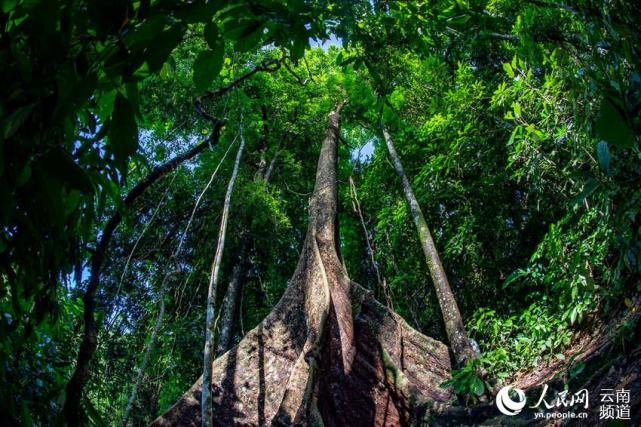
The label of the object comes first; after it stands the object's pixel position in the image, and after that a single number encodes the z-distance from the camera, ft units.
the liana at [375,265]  23.20
